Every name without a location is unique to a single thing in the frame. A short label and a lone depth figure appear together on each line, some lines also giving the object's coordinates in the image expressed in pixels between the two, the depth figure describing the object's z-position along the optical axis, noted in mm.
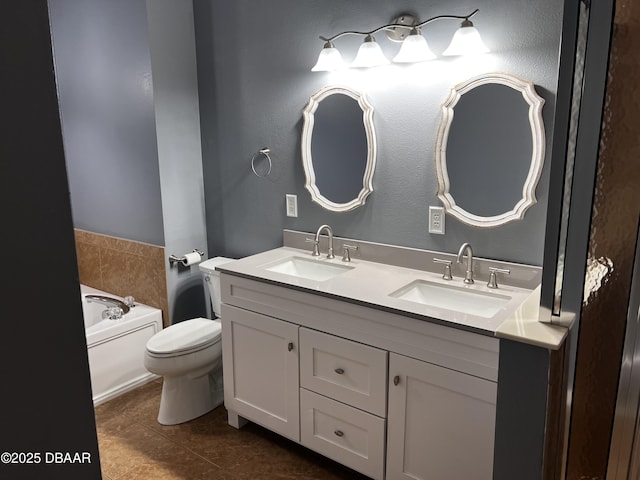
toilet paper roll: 3025
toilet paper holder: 3009
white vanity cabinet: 1704
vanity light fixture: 1936
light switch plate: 2705
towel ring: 2760
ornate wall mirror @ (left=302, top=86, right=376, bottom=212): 2363
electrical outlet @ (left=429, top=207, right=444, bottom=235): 2201
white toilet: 2486
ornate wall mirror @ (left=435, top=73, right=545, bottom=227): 1921
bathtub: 2783
